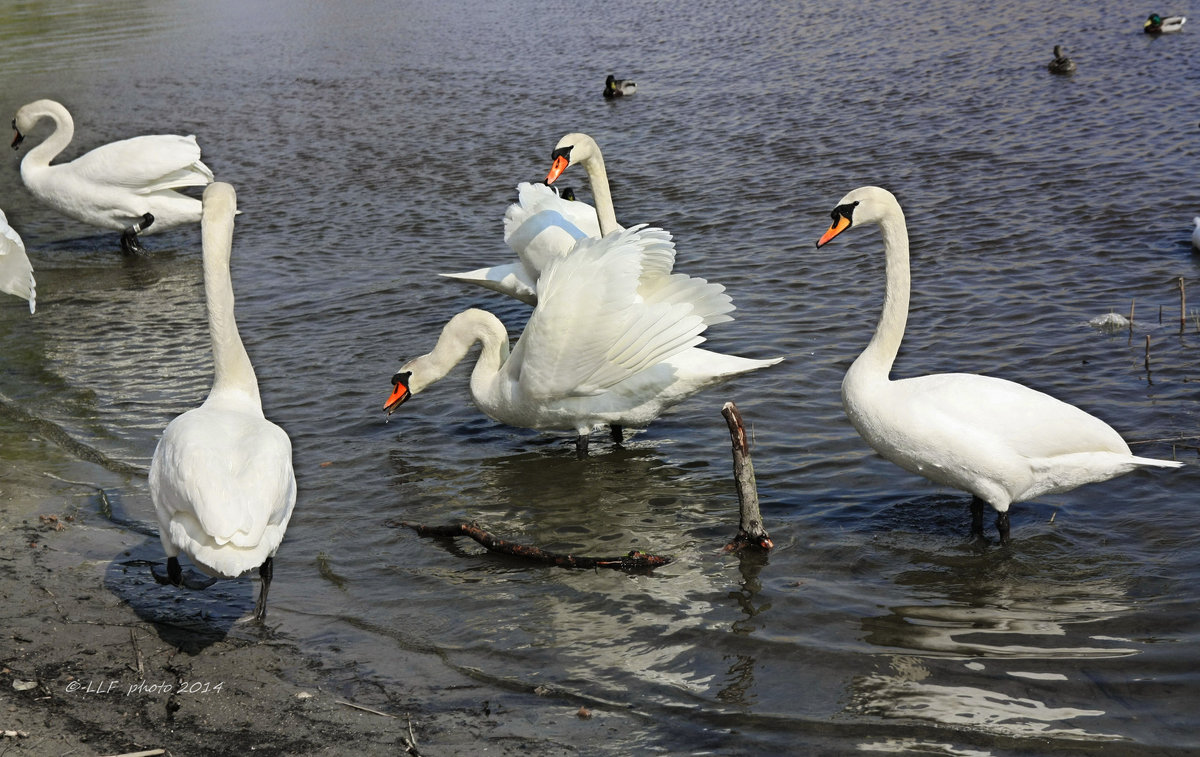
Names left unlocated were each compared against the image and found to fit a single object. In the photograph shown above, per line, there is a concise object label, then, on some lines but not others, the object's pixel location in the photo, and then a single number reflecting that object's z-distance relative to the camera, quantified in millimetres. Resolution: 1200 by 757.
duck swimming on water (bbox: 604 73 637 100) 17078
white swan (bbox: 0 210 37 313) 7117
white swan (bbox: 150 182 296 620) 4348
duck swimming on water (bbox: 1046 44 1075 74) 14945
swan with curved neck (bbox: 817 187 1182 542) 5168
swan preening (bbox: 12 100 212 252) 12070
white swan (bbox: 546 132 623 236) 8930
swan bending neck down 6391
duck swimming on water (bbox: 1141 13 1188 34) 16156
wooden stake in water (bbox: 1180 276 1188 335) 7375
